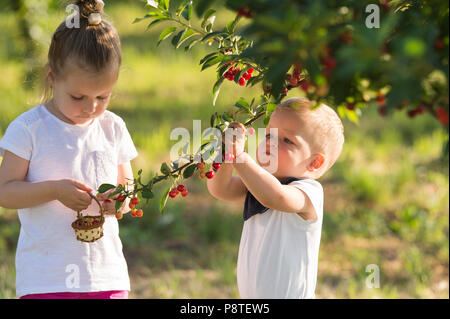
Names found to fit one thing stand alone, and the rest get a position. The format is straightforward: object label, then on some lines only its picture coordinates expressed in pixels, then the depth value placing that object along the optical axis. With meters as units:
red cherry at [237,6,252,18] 3.09
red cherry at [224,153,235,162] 3.28
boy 3.39
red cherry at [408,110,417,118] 3.08
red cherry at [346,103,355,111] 3.13
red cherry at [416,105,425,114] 3.06
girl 3.40
